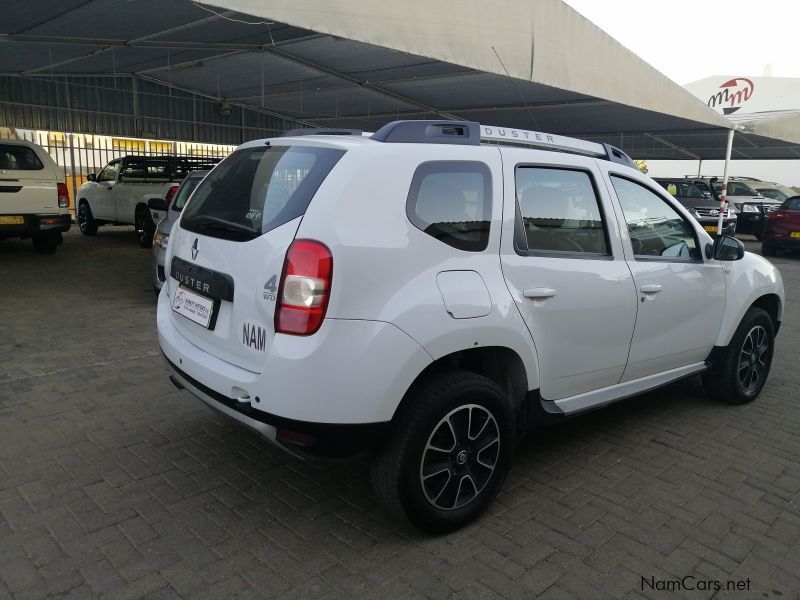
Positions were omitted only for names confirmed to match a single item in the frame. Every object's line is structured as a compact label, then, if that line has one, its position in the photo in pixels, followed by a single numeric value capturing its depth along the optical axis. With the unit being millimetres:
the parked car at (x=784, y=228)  13977
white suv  2484
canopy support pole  13320
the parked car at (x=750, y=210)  17594
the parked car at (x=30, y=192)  9562
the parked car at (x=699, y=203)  14852
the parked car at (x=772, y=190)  19172
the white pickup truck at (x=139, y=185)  12586
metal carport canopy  7324
